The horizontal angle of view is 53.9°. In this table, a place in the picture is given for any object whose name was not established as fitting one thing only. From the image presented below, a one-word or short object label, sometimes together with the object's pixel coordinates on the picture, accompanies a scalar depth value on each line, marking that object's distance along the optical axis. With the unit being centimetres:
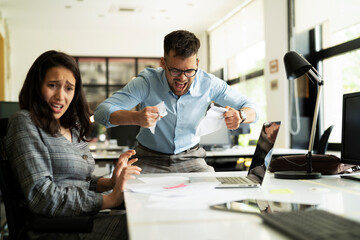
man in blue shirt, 203
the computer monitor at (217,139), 408
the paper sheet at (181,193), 114
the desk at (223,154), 353
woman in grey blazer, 125
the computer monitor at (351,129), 171
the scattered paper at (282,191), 135
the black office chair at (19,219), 113
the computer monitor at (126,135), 456
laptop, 147
